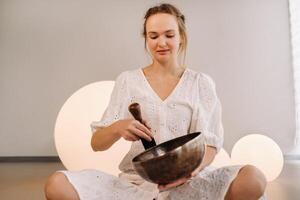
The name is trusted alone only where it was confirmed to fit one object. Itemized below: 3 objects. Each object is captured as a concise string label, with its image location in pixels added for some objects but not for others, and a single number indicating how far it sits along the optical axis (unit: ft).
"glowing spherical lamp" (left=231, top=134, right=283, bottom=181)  5.68
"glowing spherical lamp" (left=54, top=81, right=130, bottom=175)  4.70
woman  2.61
